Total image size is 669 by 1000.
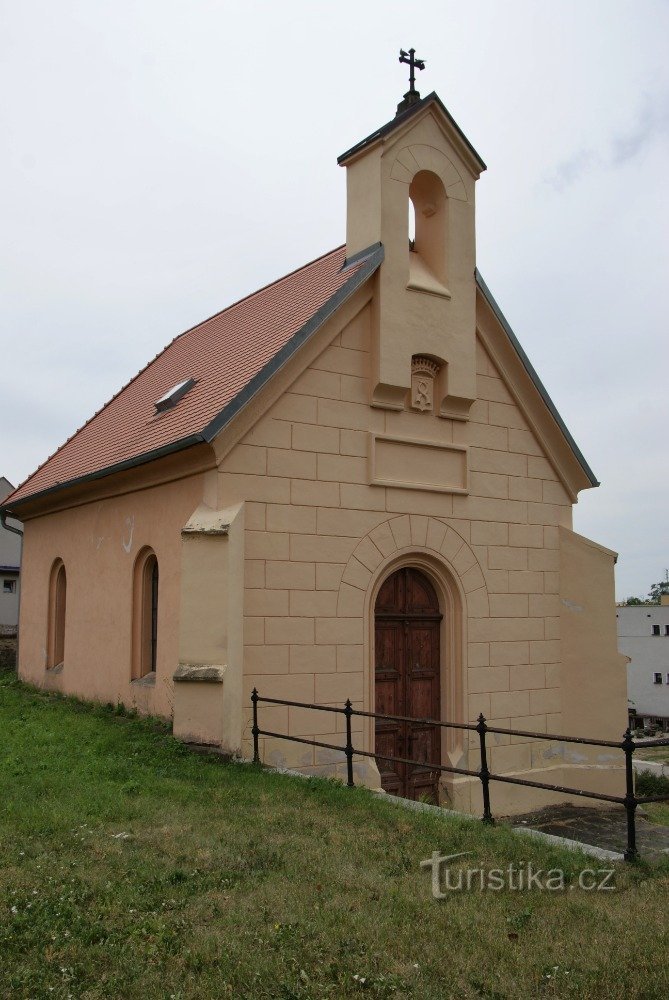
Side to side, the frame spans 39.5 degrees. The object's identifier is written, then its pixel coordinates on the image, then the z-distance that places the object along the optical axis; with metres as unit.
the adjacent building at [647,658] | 60.25
